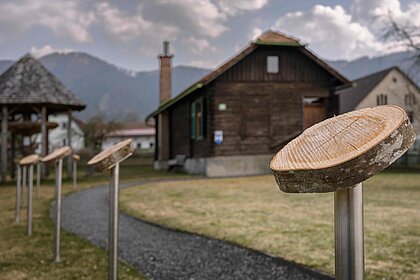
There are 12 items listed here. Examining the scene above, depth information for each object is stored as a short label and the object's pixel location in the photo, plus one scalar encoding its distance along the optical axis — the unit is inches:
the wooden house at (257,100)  697.0
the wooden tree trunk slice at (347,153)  53.9
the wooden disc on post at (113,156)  121.0
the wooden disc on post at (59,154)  191.5
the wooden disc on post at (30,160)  250.5
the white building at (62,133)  2175.2
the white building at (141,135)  2518.2
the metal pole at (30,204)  235.0
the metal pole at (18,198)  275.7
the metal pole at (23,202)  375.8
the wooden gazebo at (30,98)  657.0
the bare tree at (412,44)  648.4
